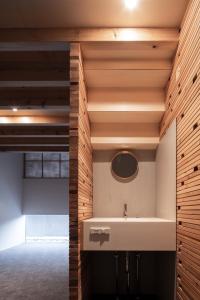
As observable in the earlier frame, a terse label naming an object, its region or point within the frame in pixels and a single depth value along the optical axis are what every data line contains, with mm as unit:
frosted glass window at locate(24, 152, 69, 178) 8202
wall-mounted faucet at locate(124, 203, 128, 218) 2758
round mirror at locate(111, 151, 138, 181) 2798
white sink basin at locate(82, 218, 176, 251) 2090
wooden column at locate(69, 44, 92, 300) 1952
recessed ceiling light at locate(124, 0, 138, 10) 1822
